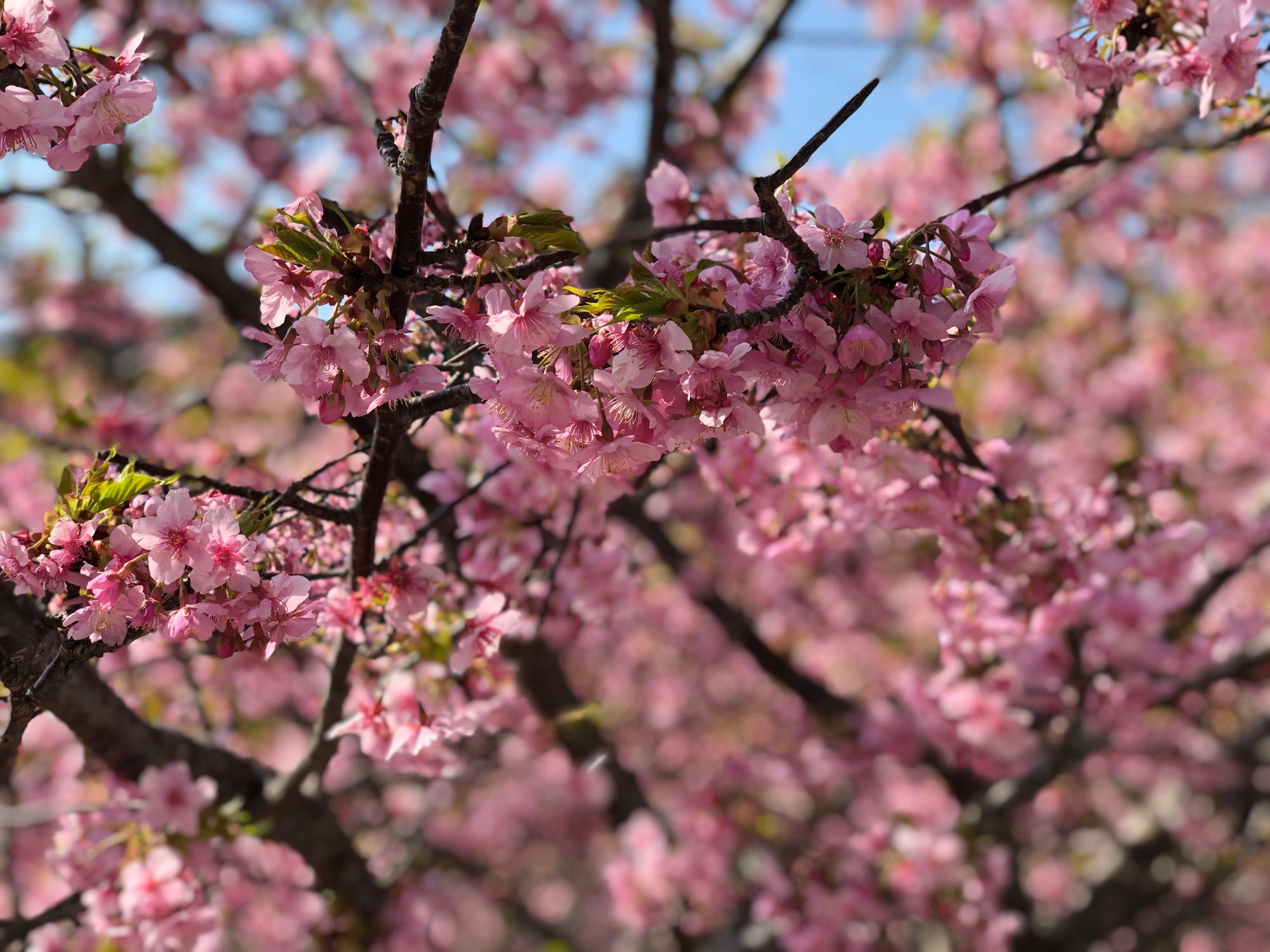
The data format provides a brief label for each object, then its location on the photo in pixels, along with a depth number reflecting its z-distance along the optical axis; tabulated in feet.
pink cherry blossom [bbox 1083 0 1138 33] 3.22
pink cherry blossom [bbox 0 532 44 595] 2.88
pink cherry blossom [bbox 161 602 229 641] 2.87
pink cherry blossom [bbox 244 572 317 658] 2.94
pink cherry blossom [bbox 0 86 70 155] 2.78
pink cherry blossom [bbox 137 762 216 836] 3.79
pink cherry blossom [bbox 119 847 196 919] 3.81
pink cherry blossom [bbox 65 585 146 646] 2.87
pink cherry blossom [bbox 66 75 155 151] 2.85
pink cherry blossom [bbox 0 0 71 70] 2.79
